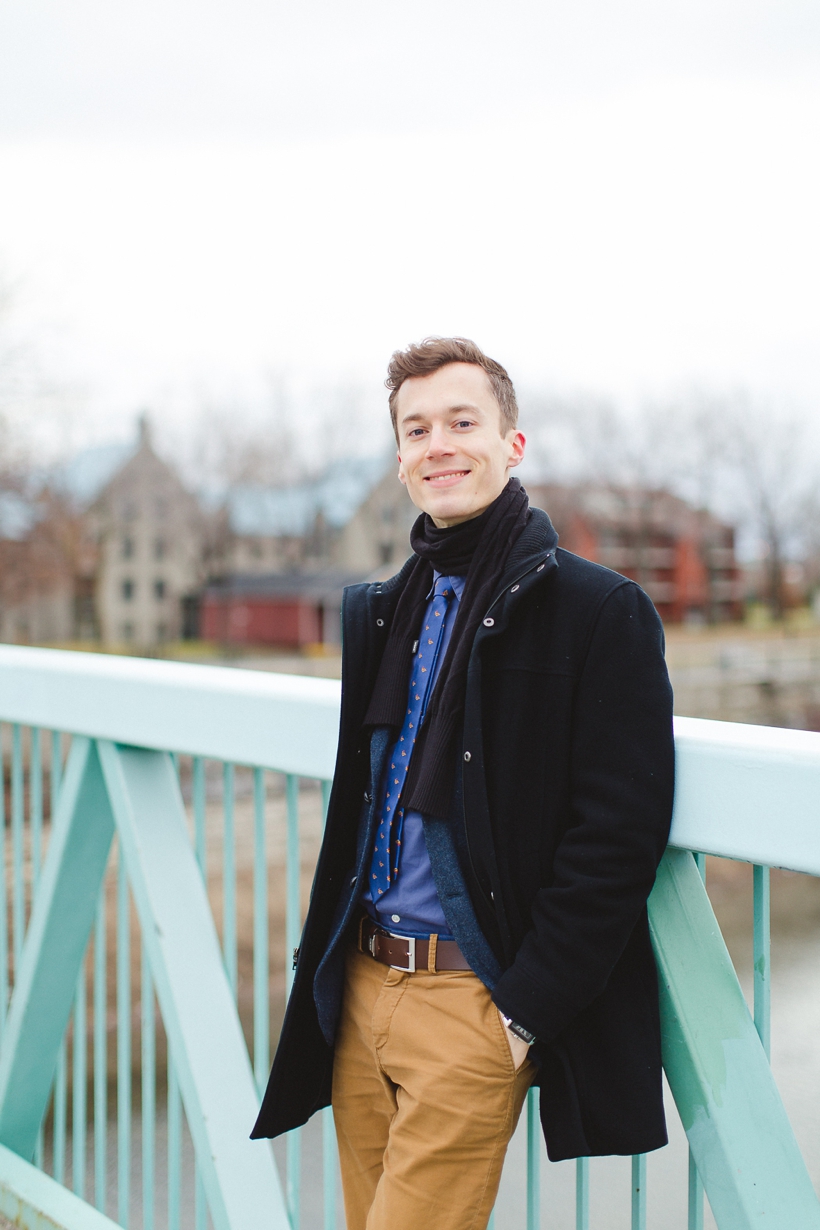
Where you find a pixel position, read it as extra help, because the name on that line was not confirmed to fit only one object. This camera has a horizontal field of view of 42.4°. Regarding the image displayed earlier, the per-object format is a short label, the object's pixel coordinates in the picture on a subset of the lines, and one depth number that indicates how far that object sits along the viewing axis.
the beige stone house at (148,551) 41.72
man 1.36
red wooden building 43.31
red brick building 45.39
